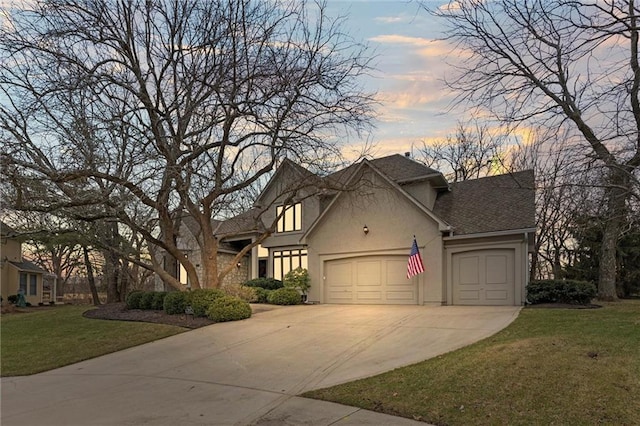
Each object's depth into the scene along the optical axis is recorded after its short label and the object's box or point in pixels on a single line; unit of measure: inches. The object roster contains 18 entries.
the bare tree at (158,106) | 524.4
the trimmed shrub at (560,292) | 617.6
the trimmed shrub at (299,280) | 862.5
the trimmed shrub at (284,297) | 819.4
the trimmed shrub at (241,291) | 778.2
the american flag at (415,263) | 711.7
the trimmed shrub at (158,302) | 729.0
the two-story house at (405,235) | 692.1
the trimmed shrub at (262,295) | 847.7
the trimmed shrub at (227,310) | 634.8
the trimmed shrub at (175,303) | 677.9
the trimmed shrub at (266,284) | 906.1
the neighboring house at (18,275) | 1208.2
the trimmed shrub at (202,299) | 655.8
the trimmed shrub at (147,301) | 743.7
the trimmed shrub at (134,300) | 764.6
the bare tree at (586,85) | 361.9
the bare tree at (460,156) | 1324.3
